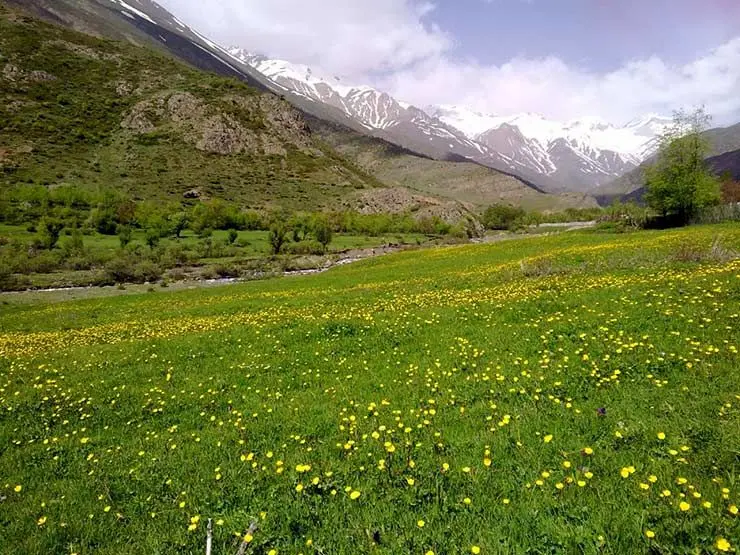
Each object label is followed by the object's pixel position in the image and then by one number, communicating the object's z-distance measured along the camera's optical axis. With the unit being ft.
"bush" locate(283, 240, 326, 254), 340.45
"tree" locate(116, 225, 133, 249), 313.12
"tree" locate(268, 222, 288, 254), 345.62
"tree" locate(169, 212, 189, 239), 390.62
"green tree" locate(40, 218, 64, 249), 287.48
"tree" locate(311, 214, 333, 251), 359.05
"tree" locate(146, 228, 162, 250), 323.98
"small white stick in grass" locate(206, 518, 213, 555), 15.70
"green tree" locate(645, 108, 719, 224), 176.14
